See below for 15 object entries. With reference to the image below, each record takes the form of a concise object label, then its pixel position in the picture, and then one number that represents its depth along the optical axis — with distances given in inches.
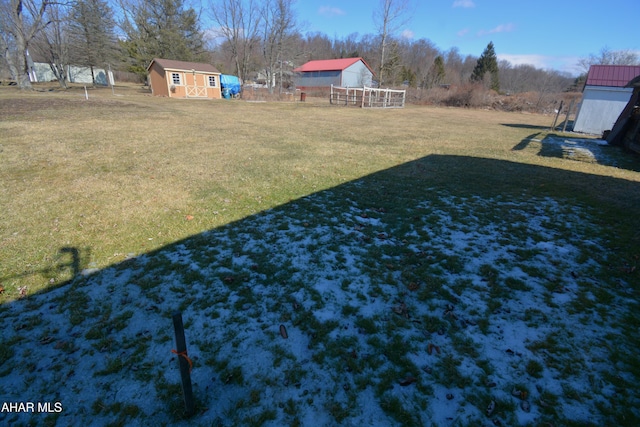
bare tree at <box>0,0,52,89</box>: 946.5
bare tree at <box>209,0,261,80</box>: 1635.1
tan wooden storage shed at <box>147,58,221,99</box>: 1165.7
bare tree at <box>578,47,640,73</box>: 2089.1
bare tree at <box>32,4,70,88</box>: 1317.7
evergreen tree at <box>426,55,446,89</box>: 2175.2
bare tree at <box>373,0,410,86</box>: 1590.1
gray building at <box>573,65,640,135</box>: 711.7
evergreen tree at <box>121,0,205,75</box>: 1492.4
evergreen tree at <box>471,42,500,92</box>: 2066.9
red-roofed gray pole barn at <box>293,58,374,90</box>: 2181.1
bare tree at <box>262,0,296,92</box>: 1625.2
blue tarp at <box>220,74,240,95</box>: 1403.8
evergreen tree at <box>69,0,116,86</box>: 1317.7
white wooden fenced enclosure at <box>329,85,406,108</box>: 1211.8
